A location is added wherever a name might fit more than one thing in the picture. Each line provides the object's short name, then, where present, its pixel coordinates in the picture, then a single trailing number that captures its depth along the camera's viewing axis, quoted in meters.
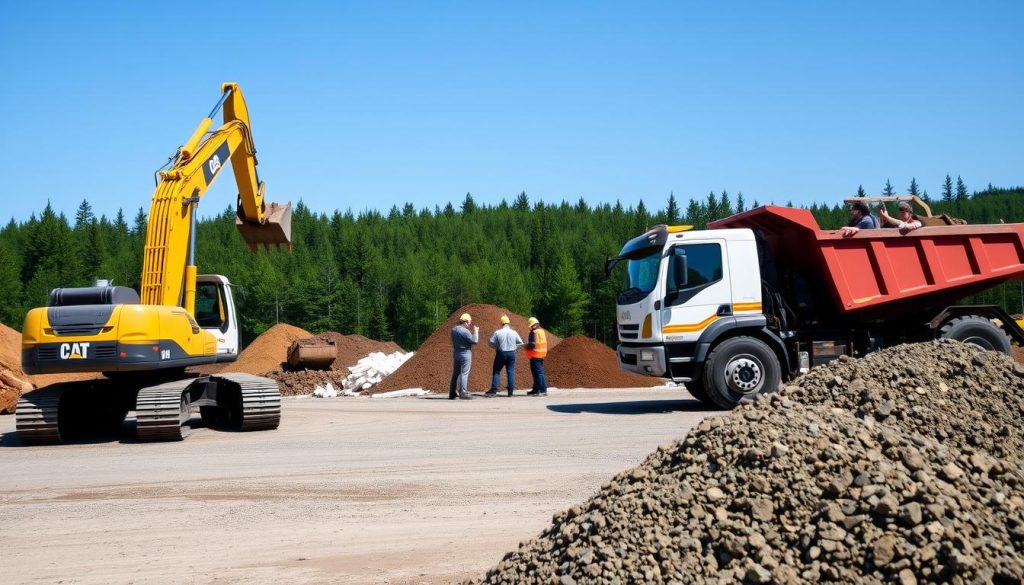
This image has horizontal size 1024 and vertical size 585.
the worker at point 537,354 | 17.25
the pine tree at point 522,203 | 173.62
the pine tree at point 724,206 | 144.26
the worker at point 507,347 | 17.20
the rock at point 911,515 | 3.46
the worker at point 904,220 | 12.23
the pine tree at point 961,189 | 194.61
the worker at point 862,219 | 12.65
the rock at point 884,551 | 3.35
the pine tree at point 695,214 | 144.25
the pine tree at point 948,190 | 193.90
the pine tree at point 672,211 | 142.91
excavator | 10.10
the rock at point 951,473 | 3.86
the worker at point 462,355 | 16.78
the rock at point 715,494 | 3.84
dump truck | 11.98
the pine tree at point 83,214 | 150.38
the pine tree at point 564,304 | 92.88
